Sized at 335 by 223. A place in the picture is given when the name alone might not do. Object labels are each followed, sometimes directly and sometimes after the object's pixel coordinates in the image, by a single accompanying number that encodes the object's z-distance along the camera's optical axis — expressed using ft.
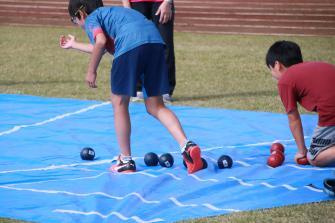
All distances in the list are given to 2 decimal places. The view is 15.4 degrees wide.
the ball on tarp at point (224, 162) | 34.13
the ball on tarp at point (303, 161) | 33.83
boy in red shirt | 31.04
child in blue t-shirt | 33.85
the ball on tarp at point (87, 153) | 36.29
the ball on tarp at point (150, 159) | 35.02
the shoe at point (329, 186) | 29.26
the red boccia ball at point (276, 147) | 35.32
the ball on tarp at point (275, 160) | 34.21
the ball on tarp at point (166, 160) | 34.64
